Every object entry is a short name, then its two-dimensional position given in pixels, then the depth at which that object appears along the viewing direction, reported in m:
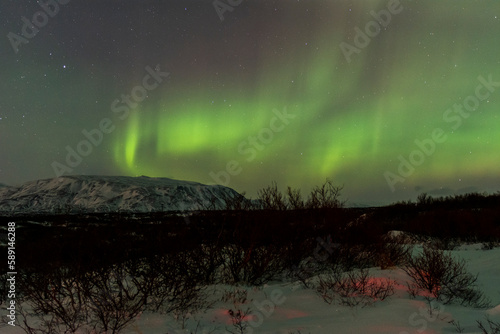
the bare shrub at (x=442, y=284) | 6.91
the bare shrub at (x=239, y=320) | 5.41
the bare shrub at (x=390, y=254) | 10.01
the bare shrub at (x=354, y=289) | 6.80
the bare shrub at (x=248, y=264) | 8.61
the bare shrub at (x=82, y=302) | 5.63
